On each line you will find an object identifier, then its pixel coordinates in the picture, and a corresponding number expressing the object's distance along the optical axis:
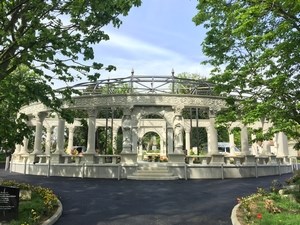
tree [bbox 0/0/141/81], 7.71
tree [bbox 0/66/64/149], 8.55
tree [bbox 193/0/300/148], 7.14
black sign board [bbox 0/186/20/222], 6.49
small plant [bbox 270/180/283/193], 9.42
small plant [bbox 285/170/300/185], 10.96
